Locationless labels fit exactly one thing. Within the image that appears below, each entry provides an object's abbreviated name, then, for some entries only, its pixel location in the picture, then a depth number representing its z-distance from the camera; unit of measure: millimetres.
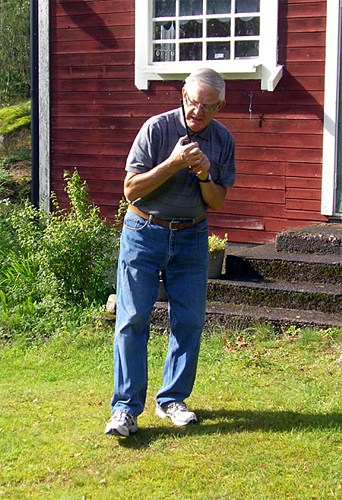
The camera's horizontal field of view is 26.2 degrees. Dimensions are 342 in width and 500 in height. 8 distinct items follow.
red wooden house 7953
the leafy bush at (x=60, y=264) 6770
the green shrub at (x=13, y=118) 15848
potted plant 6680
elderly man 3916
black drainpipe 9539
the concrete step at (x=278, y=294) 6195
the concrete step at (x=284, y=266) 6602
